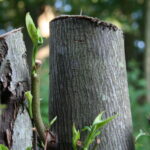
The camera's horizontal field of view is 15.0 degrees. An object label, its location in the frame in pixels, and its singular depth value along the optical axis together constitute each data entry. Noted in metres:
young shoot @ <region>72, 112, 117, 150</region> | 0.83
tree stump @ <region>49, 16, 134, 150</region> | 0.87
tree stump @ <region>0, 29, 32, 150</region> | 0.81
